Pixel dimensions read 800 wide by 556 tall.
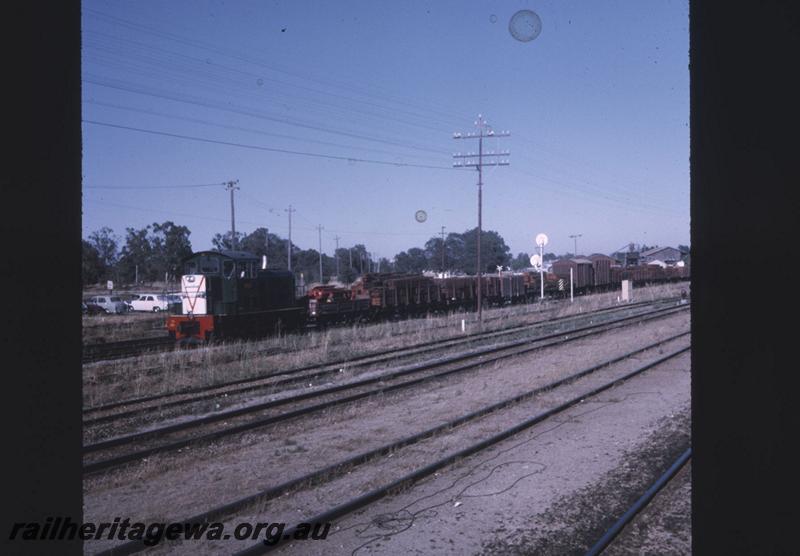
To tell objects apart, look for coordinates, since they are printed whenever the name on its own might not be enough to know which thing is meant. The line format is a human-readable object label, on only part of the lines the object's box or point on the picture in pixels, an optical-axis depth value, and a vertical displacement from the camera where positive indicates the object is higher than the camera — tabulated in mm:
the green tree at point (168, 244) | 65000 +4317
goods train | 20297 -638
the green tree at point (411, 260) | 101750 +3820
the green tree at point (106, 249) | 70375 +4165
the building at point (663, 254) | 113662 +5112
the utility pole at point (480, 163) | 29797 +6016
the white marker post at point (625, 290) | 42031 -652
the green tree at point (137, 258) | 68312 +2976
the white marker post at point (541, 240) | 31377 +2141
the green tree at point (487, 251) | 87175 +4955
